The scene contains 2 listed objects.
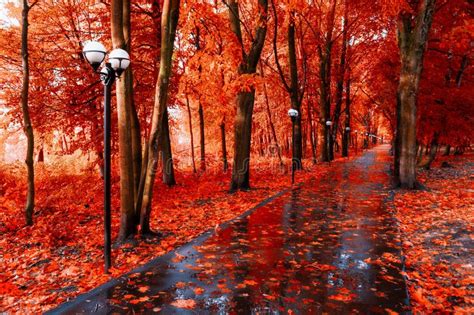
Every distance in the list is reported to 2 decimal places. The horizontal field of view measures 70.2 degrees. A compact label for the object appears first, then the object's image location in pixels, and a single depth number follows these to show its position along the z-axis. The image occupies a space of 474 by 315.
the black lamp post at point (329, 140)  25.97
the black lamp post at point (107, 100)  5.43
